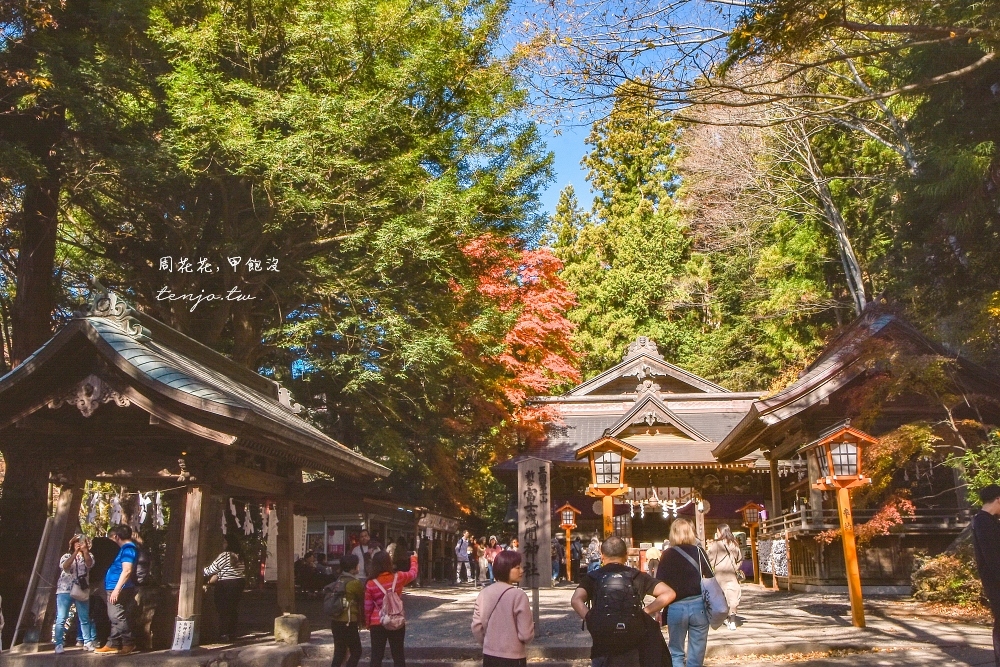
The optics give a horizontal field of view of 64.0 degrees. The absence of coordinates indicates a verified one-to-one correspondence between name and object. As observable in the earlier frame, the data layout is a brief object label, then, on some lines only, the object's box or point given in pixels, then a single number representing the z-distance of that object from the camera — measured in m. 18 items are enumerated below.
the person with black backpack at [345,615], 7.16
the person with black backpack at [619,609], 4.86
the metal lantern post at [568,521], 24.27
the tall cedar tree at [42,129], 12.03
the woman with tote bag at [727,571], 10.64
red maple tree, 18.69
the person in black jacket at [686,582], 5.97
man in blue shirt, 8.77
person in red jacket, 6.74
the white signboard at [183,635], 8.65
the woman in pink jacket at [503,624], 4.96
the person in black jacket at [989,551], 5.47
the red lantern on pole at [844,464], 11.38
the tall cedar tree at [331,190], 14.30
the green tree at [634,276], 37.44
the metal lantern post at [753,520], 20.88
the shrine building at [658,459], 26.00
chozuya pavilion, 8.48
